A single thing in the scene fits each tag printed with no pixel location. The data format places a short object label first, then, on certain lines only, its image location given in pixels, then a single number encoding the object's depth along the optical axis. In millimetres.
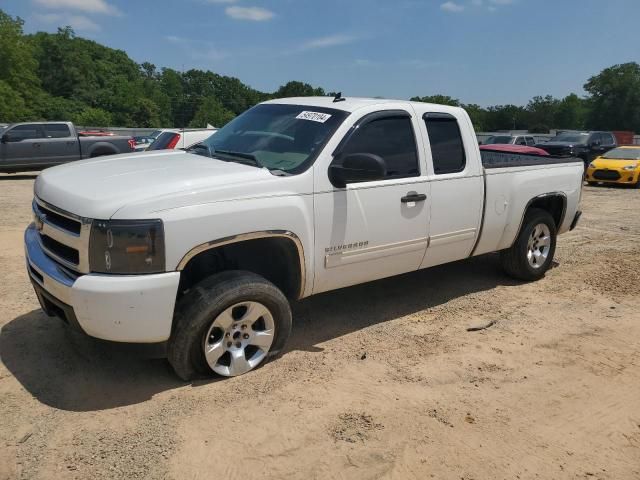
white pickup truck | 3244
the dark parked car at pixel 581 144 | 20562
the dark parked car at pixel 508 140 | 22231
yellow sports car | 16969
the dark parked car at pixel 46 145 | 16141
